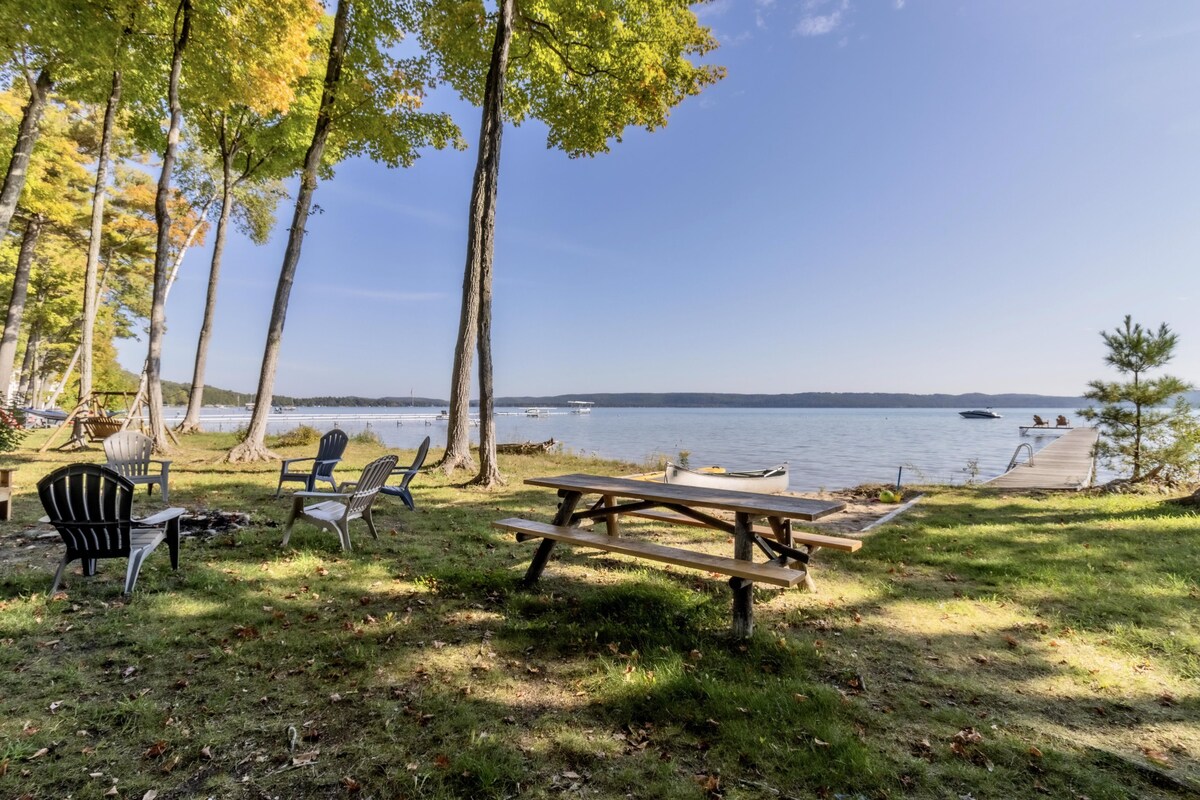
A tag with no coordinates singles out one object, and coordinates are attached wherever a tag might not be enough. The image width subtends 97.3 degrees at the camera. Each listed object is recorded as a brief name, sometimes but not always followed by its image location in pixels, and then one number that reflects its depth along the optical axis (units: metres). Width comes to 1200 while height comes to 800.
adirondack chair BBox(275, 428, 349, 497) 7.26
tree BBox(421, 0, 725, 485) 9.24
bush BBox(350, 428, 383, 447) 17.33
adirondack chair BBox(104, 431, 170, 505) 7.04
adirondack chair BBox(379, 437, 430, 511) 6.87
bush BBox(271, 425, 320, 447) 14.91
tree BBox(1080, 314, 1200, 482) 9.80
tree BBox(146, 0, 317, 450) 10.53
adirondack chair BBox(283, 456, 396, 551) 4.99
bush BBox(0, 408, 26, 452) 8.42
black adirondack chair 3.66
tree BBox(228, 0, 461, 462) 11.16
